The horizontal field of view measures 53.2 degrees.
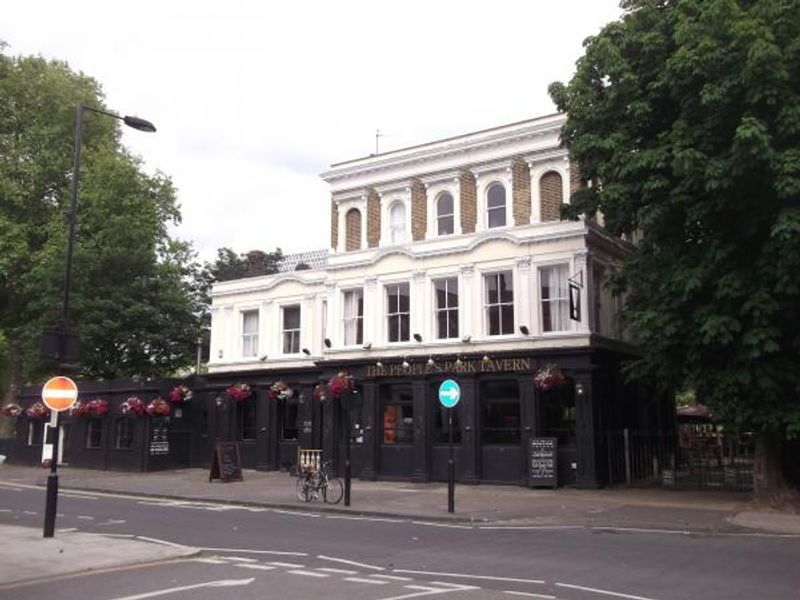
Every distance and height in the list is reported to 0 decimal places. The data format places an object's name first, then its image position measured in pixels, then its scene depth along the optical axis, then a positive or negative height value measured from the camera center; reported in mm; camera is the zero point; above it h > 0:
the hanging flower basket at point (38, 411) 35656 +1371
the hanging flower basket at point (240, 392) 32125 +2009
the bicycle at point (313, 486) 20578 -1098
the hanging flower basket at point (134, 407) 31656 +1380
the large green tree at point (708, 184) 15844 +5464
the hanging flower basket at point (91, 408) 32969 +1407
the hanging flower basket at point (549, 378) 23719 +1911
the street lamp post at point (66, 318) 13258 +2247
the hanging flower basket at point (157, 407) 31562 +1372
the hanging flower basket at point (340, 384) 27516 +1989
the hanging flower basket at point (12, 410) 37031 +1467
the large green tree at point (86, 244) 39312 +10254
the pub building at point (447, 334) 24703 +3677
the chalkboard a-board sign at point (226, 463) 27031 -688
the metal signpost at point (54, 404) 13258 +650
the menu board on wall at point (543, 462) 23625 -556
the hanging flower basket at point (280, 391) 31094 +1980
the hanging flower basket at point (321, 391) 28656 +1827
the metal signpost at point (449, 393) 19141 +1183
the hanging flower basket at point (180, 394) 32469 +1935
